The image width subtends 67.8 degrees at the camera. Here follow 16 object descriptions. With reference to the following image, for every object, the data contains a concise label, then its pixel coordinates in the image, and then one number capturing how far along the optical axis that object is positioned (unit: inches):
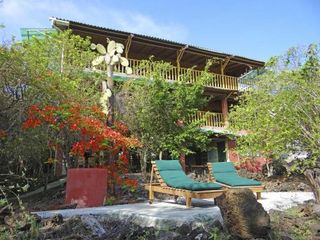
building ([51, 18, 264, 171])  465.2
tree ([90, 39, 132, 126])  239.6
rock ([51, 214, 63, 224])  136.3
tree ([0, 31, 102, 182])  213.5
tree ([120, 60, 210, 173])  352.2
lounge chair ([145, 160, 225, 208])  183.0
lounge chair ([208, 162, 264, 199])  216.7
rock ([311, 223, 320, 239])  130.8
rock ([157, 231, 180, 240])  112.1
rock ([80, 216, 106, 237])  125.9
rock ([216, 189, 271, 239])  120.8
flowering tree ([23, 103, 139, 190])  210.2
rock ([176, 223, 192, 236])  121.3
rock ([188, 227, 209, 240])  114.6
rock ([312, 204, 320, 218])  153.5
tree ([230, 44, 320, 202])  188.3
